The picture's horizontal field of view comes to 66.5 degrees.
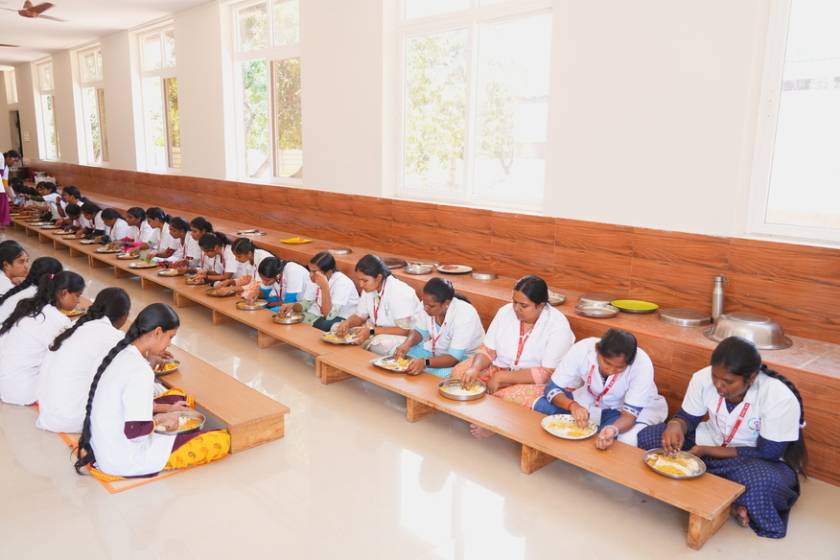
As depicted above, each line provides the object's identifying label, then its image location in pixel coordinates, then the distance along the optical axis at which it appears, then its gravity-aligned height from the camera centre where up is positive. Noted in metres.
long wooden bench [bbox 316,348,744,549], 2.80 -1.42
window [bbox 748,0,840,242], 3.85 +0.25
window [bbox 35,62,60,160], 16.08 +0.94
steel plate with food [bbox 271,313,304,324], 5.37 -1.35
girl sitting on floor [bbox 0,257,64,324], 4.44 -0.93
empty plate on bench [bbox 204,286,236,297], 6.27 -1.32
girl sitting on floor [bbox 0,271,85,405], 4.06 -1.12
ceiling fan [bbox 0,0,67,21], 8.55 +1.92
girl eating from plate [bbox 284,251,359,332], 5.48 -1.15
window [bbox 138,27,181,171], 11.31 +0.98
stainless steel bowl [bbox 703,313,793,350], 3.76 -0.96
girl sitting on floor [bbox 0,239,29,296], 5.04 -0.87
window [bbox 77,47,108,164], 13.86 +1.07
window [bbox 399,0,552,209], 5.69 +0.57
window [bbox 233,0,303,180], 8.55 +0.94
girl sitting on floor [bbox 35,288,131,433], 3.61 -1.14
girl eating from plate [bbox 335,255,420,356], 4.79 -1.15
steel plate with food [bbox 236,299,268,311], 5.81 -1.34
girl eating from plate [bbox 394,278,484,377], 4.25 -1.21
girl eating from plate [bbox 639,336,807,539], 2.95 -1.30
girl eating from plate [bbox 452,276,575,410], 3.95 -1.18
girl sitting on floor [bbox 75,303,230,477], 3.09 -1.25
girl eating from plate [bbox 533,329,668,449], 3.36 -1.27
